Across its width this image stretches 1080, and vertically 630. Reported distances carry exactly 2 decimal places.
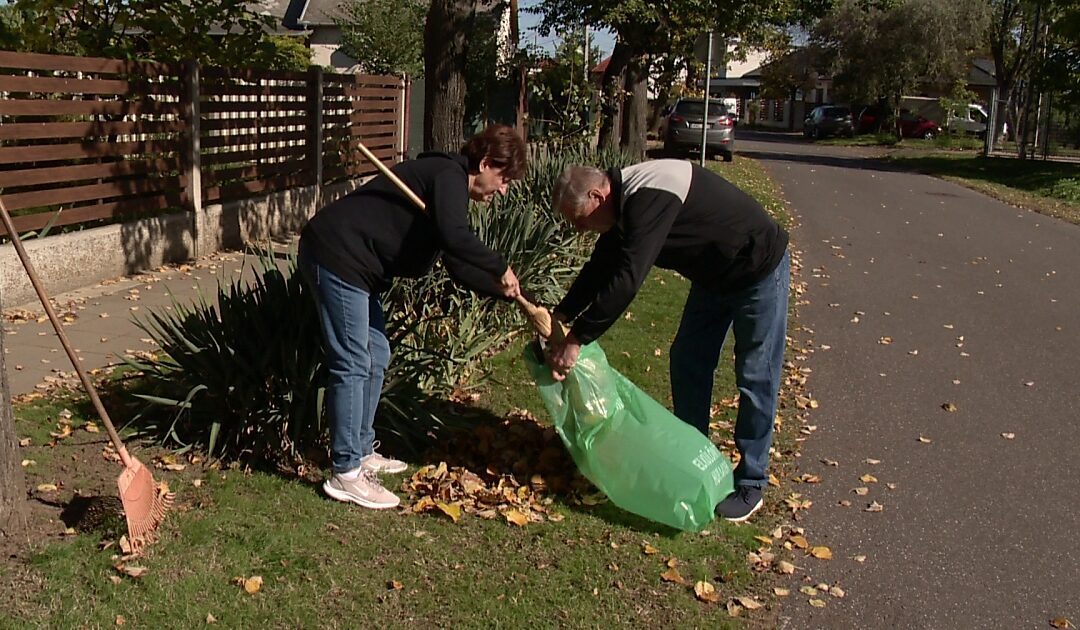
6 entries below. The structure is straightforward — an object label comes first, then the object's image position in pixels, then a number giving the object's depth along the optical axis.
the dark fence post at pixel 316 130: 12.92
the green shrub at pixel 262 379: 4.78
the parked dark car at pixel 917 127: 47.41
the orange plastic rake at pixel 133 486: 3.81
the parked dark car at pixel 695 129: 28.31
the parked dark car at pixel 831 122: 50.12
